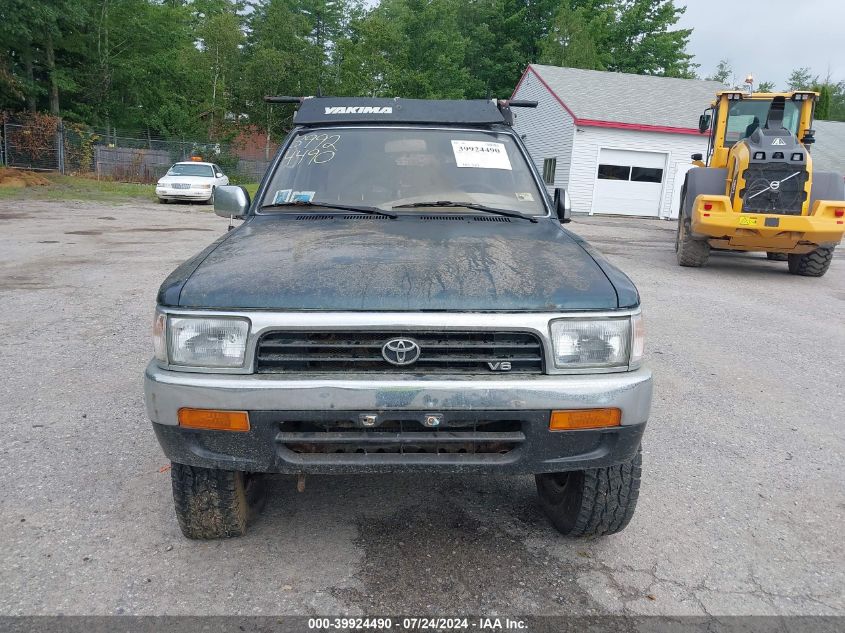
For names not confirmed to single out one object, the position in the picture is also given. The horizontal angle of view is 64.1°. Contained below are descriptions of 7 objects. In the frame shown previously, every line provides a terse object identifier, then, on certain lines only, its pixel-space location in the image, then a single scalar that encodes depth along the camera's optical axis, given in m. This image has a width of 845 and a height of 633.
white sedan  21.34
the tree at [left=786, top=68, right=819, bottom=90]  79.10
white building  24.08
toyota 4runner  2.34
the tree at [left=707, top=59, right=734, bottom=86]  84.84
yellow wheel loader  9.55
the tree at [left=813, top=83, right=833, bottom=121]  41.47
